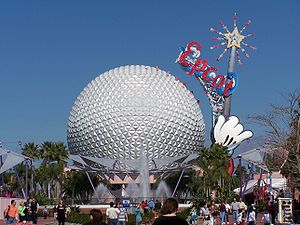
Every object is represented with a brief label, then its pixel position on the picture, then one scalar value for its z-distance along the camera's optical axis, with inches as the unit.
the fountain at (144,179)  2471.9
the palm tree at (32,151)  2950.3
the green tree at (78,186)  2895.4
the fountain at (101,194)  2723.9
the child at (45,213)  1793.9
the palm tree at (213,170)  2151.8
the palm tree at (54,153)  2918.3
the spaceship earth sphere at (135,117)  2970.0
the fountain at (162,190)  2792.8
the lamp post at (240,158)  2076.8
